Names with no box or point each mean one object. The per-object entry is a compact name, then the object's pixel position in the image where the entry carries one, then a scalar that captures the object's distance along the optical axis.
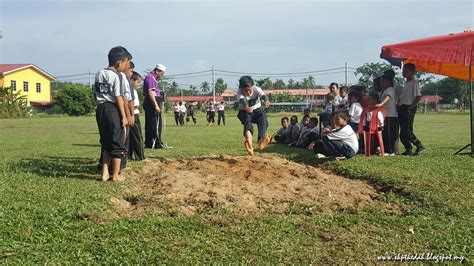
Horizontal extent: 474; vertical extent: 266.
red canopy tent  7.12
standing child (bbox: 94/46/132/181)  5.66
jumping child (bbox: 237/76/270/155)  7.79
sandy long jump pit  4.50
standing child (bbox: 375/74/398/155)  8.24
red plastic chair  7.89
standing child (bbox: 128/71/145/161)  7.53
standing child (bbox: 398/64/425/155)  8.21
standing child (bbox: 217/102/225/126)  25.21
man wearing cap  9.16
